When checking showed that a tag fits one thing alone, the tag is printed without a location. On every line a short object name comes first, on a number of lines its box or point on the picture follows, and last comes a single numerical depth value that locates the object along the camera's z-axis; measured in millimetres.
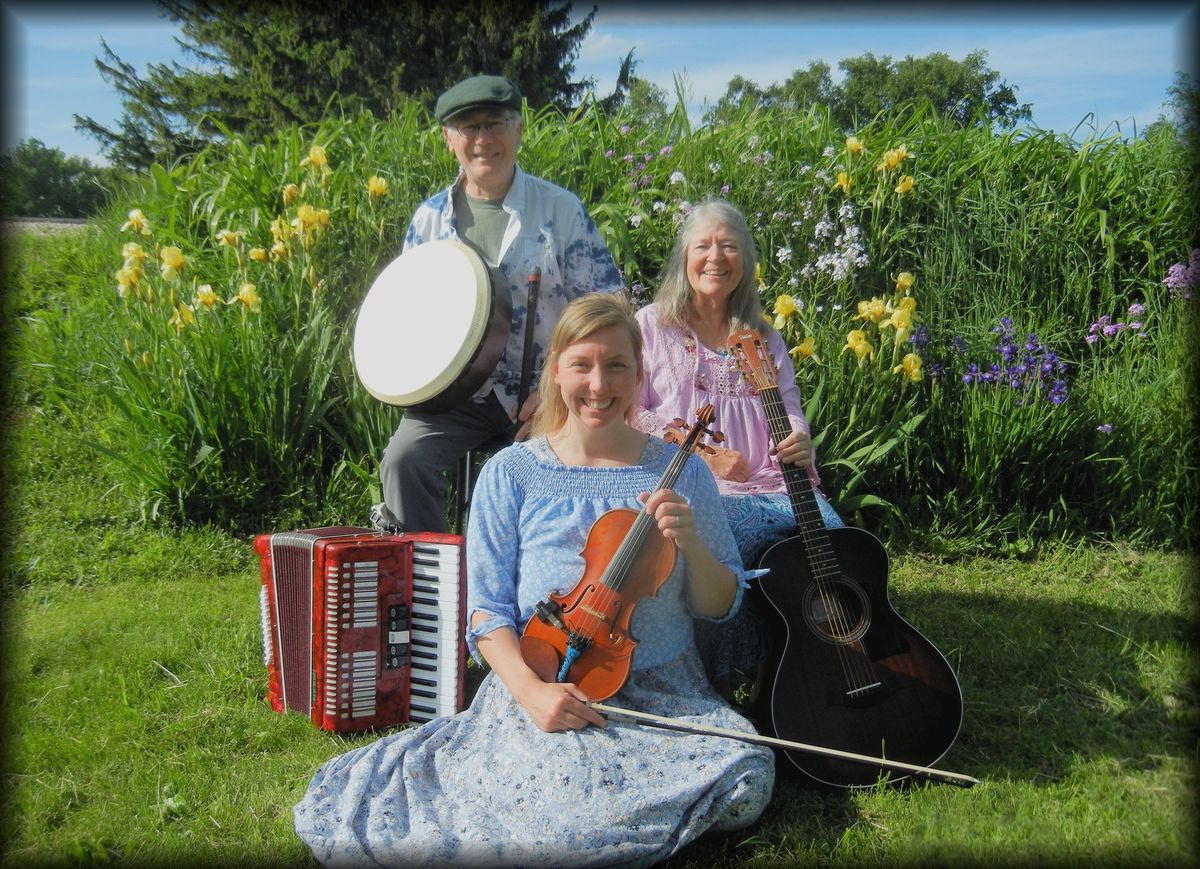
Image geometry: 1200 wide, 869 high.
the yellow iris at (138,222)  4773
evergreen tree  19016
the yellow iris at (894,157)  5020
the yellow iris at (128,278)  4664
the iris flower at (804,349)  4316
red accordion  2873
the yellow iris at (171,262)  4477
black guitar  2633
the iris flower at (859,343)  4297
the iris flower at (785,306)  4086
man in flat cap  3439
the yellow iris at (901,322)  4195
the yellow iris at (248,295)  4520
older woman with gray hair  3041
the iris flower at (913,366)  4340
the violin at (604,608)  2352
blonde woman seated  2174
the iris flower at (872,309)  4344
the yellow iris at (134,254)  4641
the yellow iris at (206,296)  4578
